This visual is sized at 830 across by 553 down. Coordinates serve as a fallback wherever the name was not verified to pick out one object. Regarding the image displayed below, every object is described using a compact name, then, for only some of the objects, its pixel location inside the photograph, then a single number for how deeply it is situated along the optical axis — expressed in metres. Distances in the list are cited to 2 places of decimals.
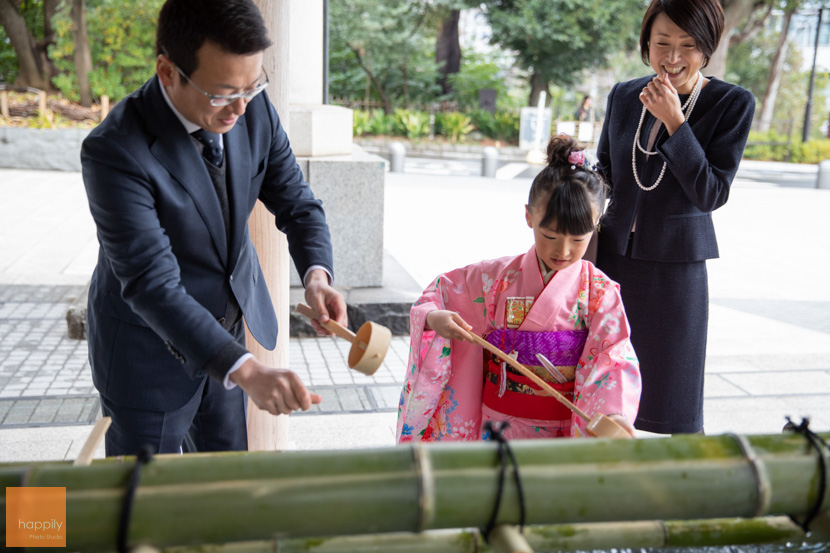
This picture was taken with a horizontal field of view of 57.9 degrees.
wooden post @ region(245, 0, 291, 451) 2.80
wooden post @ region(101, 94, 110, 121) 15.17
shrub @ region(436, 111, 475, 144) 22.41
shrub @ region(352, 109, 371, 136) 22.33
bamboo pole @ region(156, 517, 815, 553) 1.29
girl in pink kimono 2.19
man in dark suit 1.65
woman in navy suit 2.51
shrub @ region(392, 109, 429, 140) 22.39
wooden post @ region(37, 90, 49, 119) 14.37
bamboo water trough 1.10
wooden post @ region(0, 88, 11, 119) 14.60
